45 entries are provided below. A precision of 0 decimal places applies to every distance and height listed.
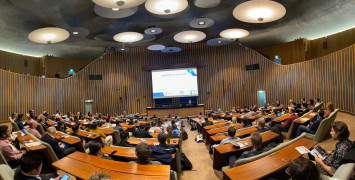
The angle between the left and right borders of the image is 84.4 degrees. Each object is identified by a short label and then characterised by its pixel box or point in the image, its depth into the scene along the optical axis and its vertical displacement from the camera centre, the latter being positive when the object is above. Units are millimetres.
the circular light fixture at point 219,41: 12320 +3150
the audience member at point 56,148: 4052 -1166
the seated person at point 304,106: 9115 -804
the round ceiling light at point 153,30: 9750 +3108
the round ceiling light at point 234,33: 9992 +3002
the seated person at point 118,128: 6246 -1167
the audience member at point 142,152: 2650 -828
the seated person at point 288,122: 5855 -1016
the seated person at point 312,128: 5283 -1056
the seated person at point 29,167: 2215 -849
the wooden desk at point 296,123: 5320 -959
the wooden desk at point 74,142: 4250 -1092
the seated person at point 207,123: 6965 -1167
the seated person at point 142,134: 5234 -1142
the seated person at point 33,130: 5184 -978
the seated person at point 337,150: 2547 -827
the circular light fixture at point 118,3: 6069 +2813
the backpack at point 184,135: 7230 -1683
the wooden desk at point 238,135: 4411 -1044
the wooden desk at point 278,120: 6191 -973
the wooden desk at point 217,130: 5203 -1098
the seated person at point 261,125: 4577 -837
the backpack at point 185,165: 4338 -1647
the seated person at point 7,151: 3603 -1081
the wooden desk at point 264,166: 2164 -930
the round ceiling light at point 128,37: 9984 +2913
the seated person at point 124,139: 4028 -1019
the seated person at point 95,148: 3137 -911
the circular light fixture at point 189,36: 10273 +2987
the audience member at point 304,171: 1639 -692
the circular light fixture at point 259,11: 6900 +2977
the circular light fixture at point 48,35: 8302 +2584
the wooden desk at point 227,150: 3404 -1039
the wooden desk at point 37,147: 3532 -1011
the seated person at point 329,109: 5645 -595
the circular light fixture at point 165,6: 6652 +2996
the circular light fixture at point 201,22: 8961 +3222
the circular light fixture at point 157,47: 12430 +2844
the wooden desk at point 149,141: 4168 -1107
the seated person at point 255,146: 3106 -920
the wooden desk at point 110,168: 2303 -998
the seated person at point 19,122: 6283 -930
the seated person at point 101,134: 4887 -1145
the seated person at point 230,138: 4045 -1000
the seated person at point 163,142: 3734 -982
